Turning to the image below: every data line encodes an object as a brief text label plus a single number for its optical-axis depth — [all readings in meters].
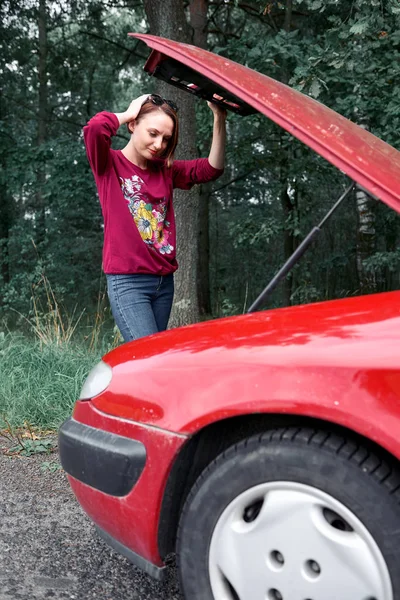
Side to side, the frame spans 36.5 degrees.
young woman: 2.61
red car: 1.35
